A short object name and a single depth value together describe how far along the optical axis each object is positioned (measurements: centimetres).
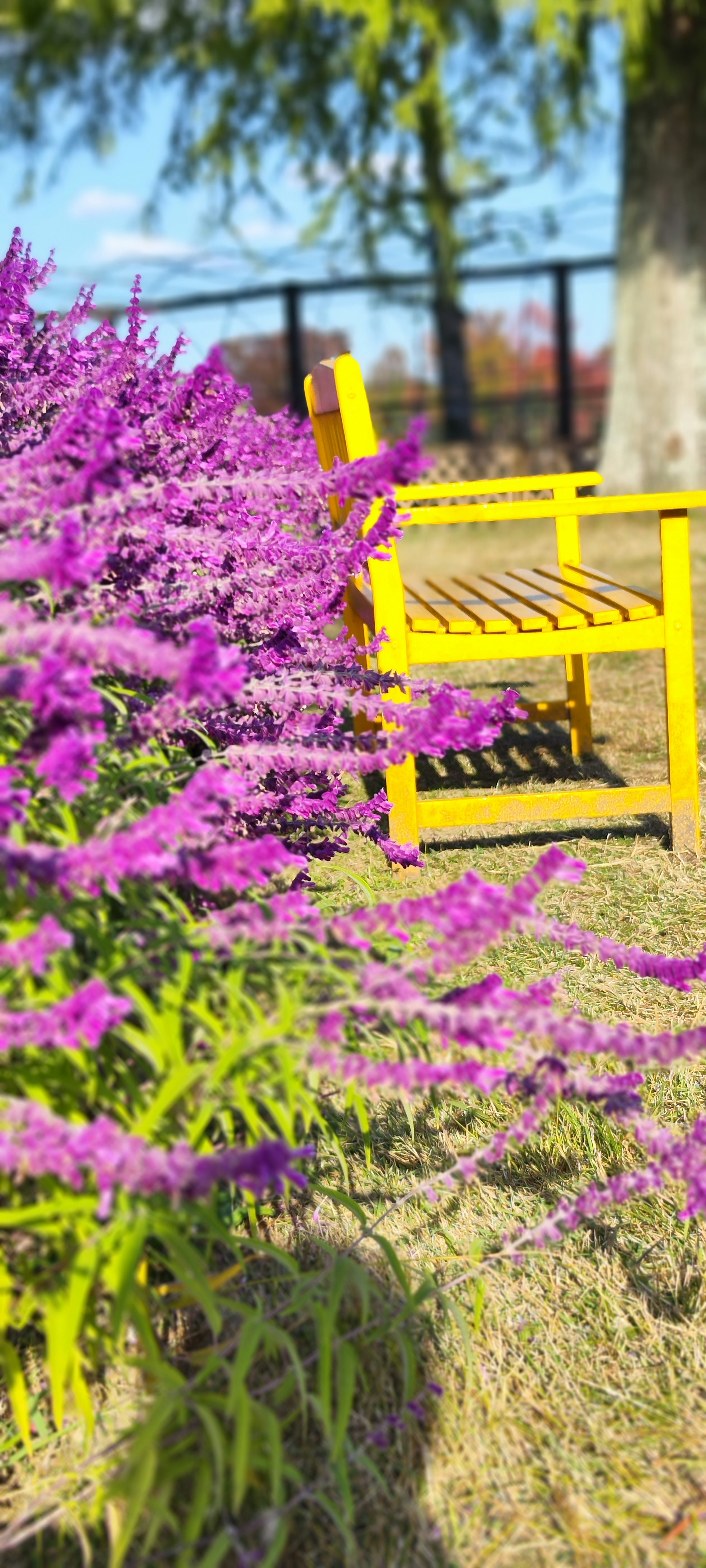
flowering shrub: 136
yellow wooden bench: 323
